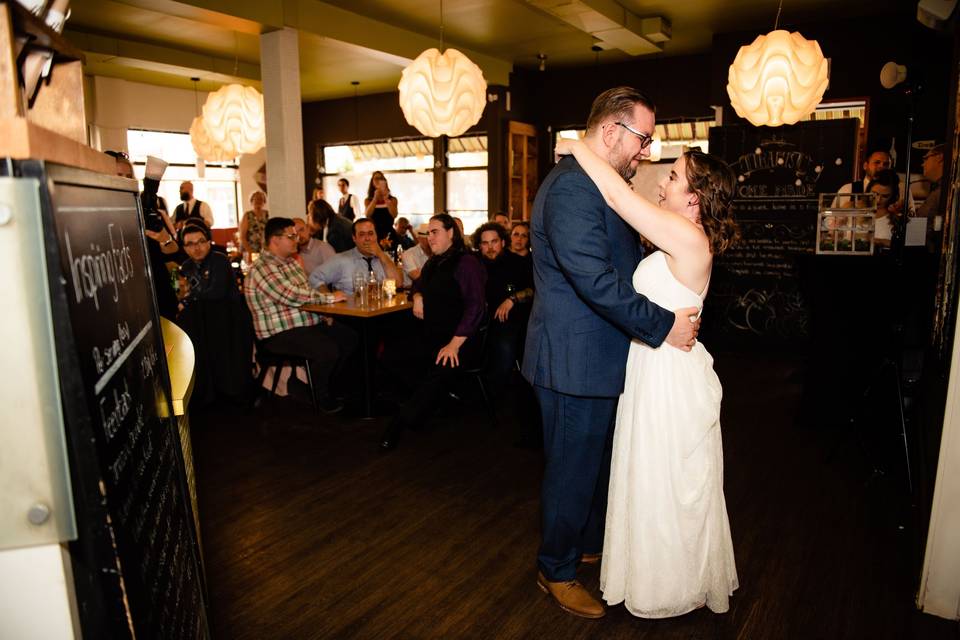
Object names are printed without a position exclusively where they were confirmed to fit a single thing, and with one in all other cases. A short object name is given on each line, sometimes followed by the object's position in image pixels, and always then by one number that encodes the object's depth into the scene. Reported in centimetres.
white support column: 619
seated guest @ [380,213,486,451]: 399
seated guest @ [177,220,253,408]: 414
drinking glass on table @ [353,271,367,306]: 449
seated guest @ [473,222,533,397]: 455
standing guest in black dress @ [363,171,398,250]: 764
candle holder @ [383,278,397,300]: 470
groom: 202
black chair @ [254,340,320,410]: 446
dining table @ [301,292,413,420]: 420
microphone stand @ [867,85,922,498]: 344
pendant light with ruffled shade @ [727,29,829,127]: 468
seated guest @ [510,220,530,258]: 528
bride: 206
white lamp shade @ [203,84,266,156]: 632
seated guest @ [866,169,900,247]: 441
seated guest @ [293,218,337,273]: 601
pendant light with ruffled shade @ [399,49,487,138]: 492
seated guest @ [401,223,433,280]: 570
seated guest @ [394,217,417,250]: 845
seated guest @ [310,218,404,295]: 501
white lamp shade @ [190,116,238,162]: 697
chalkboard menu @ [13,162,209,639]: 76
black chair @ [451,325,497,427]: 419
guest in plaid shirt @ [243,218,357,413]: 439
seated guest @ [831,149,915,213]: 489
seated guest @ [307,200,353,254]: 704
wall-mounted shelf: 72
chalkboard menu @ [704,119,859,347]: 611
